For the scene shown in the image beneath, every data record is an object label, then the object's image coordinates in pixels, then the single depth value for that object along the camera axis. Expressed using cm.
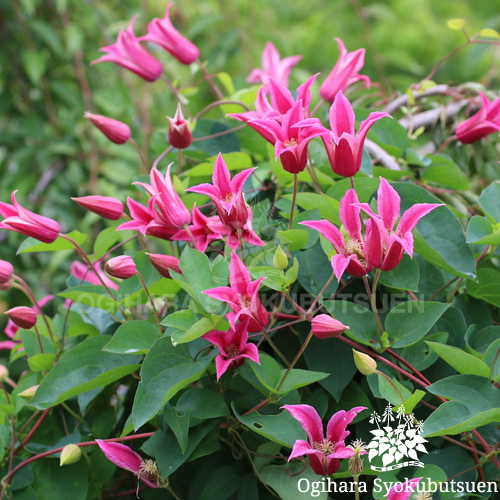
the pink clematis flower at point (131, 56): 134
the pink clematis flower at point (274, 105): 114
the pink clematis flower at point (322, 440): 108
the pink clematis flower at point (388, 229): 110
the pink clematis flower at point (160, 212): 113
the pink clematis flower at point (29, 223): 115
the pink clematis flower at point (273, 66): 142
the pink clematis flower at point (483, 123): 126
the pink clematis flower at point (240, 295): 109
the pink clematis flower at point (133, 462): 112
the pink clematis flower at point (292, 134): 112
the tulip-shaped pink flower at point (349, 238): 110
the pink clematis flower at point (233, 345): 109
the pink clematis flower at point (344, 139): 112
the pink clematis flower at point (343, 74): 127
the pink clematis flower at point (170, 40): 135
